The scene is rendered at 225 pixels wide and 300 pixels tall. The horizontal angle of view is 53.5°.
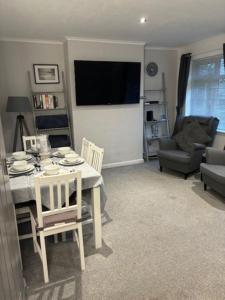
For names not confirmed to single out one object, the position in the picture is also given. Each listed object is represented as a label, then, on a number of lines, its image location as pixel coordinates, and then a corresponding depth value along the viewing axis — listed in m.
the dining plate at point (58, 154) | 2.69
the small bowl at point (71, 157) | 2.44
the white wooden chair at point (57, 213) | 1.70
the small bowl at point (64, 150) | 2.77
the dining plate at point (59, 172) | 2.02
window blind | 4.25
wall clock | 4.89
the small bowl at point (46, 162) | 2.35
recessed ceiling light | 2.96
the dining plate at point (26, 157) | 2.58
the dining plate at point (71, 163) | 2.36
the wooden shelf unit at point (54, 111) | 4.16
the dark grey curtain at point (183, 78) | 4.70
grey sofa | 3.01
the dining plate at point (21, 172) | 2.12
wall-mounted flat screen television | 4.04
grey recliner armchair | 3.80
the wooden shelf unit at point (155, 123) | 5.03
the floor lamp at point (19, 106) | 3.69
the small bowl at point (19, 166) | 2.17
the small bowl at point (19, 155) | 2.57
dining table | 1.84
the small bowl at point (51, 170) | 2.03
